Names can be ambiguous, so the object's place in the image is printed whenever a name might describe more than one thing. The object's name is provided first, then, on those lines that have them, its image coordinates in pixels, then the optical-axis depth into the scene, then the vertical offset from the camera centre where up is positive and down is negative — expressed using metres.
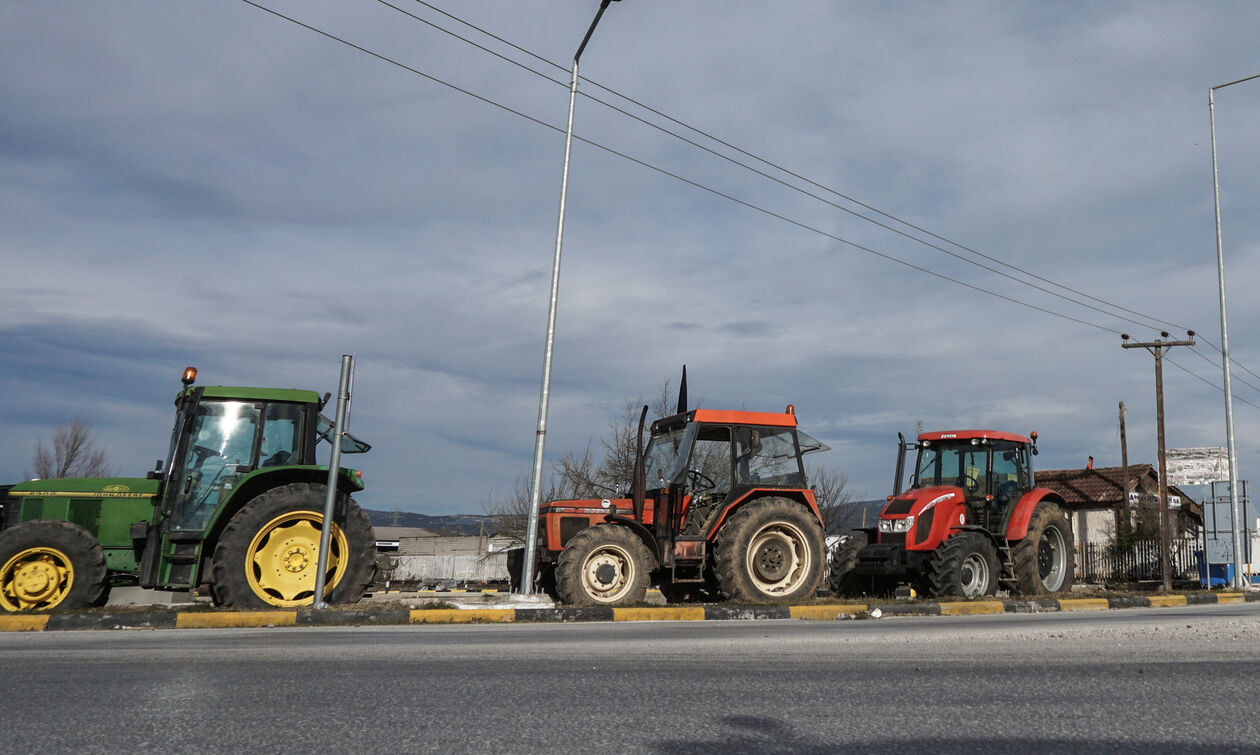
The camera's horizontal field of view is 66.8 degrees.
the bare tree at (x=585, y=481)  27.45 +1.76
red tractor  13.91 +0.44
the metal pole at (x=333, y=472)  9.77 +0.55
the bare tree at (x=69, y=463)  51.19 +2.65
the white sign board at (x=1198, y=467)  39.78 +4.38
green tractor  9.80 -0.03
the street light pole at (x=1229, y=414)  22.48 +3.94
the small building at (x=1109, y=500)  37.16 +2.88
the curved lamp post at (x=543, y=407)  11.67 +1.71
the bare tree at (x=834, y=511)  33.53 +1.52
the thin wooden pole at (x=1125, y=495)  34.94 +2.65
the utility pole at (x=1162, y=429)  23.48 +3.91
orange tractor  11.52 +0.30
